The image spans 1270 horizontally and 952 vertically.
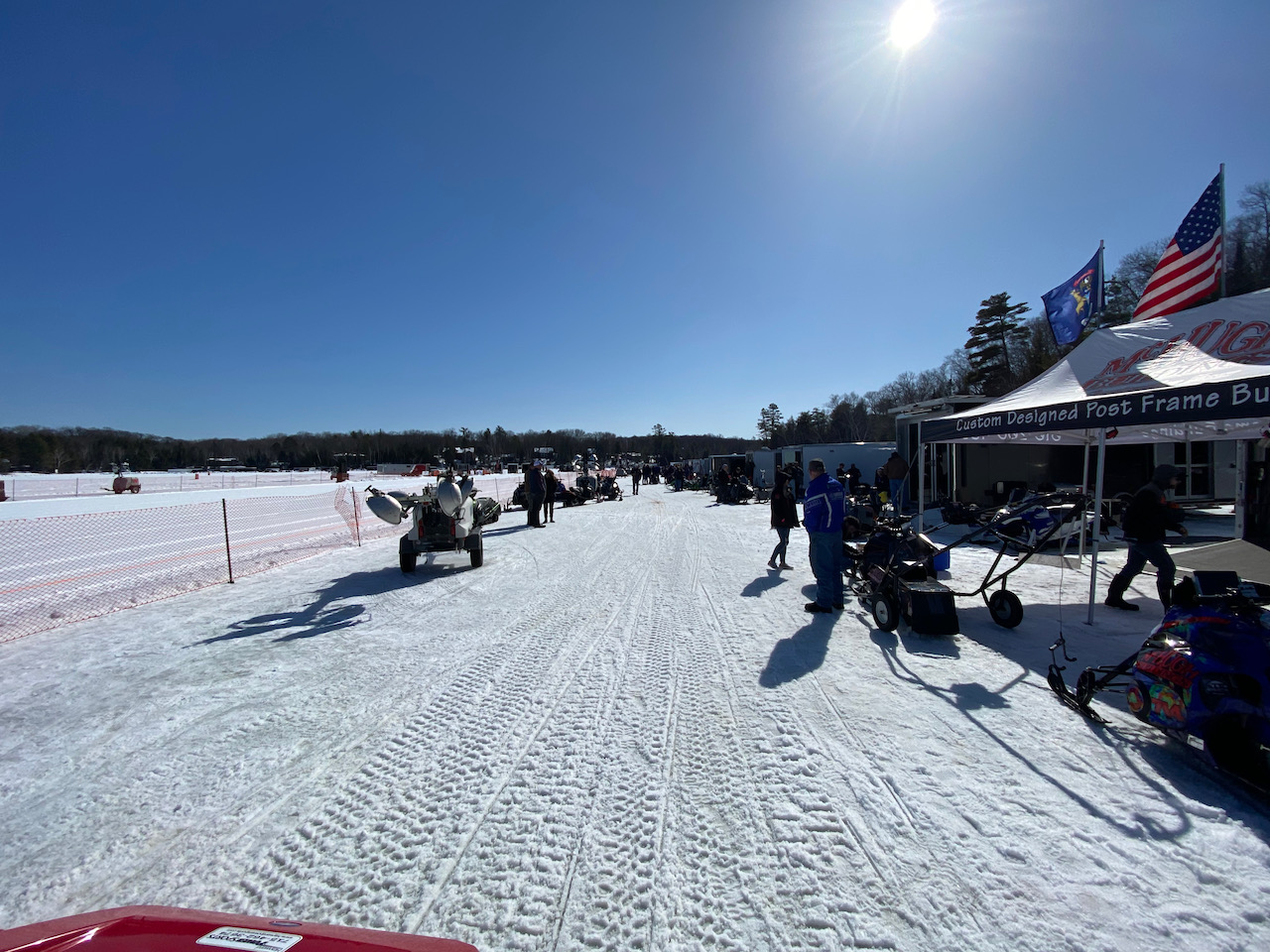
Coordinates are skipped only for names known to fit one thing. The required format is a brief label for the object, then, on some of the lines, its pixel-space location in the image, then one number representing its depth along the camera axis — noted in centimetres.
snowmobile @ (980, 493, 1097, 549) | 458
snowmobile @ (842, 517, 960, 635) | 510
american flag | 750
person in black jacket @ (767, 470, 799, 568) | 840
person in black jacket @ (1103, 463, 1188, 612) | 534
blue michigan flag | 999
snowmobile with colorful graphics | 260
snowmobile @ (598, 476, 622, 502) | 2655
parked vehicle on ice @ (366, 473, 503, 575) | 829
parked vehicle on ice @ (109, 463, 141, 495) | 2470
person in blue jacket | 589
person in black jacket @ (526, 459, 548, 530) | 1461
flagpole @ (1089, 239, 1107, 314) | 987
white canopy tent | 439
